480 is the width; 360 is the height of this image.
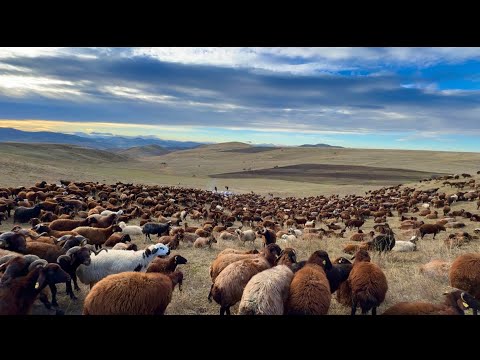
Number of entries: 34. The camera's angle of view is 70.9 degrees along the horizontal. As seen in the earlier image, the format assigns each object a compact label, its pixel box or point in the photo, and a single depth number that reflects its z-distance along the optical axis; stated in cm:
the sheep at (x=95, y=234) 1219
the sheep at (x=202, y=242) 1498
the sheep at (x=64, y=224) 1341
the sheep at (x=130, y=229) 1683
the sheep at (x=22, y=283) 584
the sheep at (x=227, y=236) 1747
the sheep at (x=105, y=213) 1821
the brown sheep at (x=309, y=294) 595
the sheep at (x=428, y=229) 1777
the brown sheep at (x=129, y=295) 568
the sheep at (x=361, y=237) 1752
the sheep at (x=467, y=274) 754
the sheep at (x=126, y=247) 1107
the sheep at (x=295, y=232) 2005
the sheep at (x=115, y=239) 1258
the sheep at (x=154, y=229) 1631
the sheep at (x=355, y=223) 2328
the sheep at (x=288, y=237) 1744
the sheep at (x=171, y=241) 1384
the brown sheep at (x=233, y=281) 681
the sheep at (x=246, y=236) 1781
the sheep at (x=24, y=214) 1720
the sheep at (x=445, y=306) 560
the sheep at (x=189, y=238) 1608
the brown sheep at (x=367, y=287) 669
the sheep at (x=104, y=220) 1557
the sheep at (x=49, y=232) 1176
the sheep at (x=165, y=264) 824
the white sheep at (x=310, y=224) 2444
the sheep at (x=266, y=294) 579
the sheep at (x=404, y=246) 1442
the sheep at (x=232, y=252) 994
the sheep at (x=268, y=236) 1369
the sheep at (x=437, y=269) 917
